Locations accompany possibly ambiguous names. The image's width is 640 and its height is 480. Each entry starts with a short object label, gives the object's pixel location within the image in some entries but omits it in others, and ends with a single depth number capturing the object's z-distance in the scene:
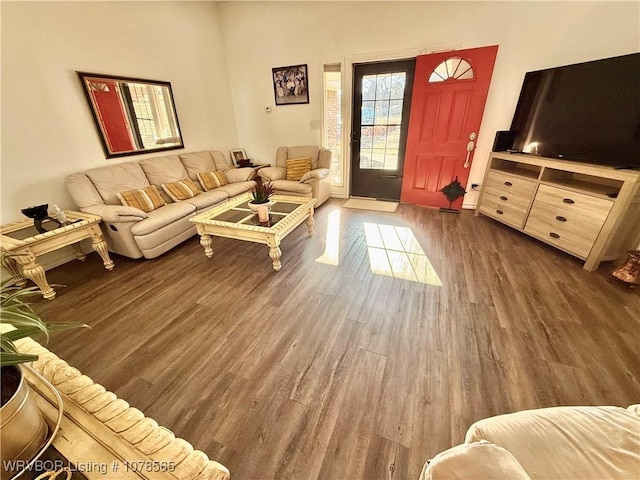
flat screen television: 1.98
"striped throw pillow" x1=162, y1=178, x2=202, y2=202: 3.05
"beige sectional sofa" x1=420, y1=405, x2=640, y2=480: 0.58
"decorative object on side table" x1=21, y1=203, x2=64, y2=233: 2.06
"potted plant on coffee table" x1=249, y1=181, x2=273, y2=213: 2.36
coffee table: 2.23
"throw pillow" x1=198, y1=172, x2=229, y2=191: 3.46
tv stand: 2.03
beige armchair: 3.58
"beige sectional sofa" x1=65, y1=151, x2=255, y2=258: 2.40
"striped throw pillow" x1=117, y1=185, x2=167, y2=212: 2.62
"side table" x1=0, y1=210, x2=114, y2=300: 1.88
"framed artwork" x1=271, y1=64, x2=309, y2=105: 3.92
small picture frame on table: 4.19
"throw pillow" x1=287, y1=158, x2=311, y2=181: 3.87
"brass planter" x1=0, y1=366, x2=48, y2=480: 0.48
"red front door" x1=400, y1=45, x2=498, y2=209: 3.06
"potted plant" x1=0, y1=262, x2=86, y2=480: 0.48
